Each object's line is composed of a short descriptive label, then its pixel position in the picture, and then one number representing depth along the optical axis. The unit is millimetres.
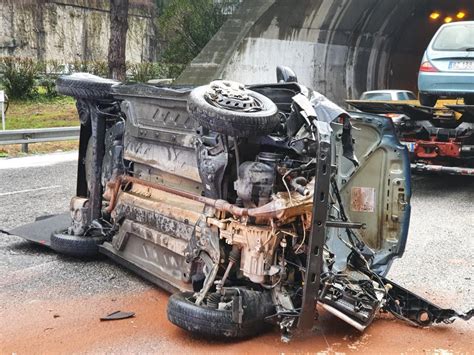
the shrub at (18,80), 19750
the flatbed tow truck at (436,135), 8734
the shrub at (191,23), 24062
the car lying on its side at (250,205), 3646
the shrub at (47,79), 20922
